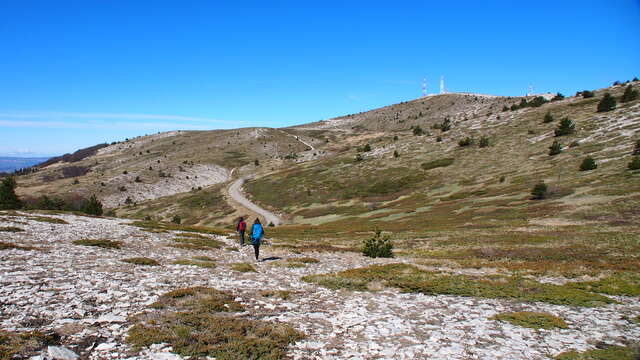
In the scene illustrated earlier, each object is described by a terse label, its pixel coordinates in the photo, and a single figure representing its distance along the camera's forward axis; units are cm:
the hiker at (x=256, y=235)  2595
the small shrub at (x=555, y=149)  7878
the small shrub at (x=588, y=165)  6173
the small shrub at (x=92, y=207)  6334
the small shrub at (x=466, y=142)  11062
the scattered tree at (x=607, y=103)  9756
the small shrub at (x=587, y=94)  12267
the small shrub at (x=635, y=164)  5282
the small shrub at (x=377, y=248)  2908
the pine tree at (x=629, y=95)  9938
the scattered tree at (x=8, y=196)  5375
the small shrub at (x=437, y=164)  9927
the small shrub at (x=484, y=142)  10449
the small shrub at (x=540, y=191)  5172
